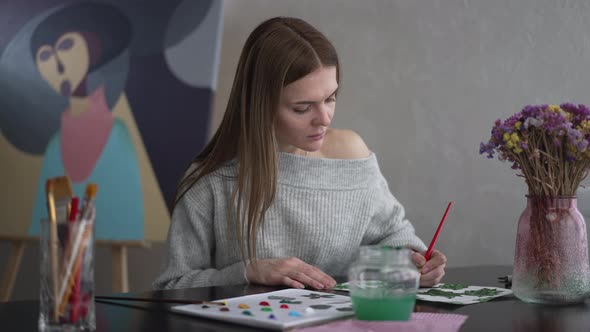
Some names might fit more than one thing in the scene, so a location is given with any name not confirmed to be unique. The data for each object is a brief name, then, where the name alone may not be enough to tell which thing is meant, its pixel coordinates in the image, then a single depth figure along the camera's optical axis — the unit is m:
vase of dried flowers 1.18
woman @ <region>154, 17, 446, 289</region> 1.66
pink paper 0.95
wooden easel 2.42
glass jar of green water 0.96
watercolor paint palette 0.98
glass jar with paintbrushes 0.90
